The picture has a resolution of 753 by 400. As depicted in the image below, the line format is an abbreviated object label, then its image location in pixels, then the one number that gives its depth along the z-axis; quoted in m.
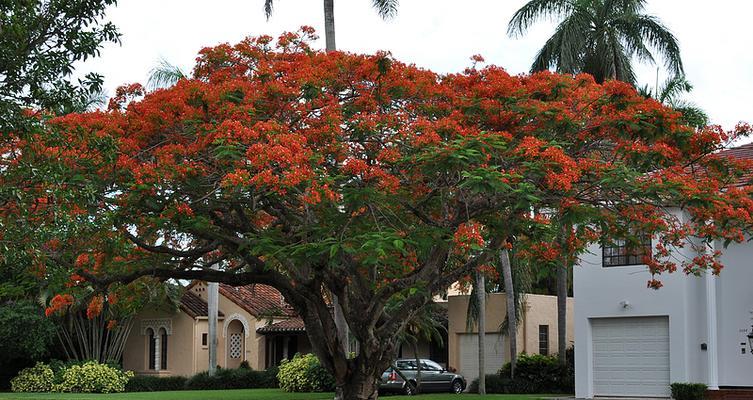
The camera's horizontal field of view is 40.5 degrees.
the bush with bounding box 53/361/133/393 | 41.12
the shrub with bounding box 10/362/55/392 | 41.34
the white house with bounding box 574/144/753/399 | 25.20
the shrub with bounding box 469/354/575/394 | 34.19
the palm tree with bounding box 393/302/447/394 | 37.25
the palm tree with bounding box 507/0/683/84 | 32.25
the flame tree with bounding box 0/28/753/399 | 15.72
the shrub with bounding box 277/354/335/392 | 38.47
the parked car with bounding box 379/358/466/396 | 37.75
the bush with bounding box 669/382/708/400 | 25.06
